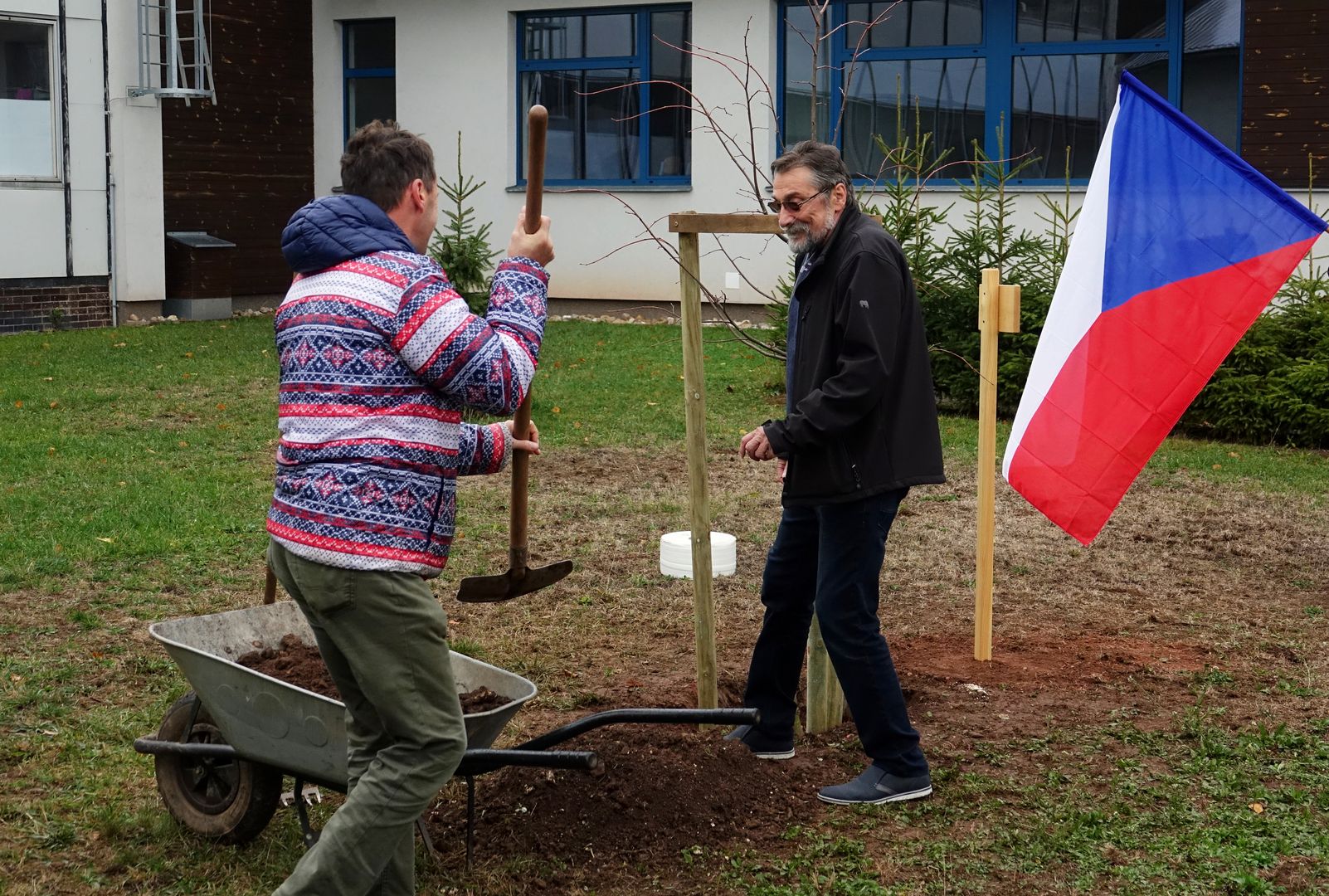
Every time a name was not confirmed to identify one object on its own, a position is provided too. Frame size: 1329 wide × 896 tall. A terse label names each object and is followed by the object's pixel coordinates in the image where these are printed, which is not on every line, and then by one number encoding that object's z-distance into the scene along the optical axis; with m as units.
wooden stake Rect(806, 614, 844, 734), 4.89
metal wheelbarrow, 3.54
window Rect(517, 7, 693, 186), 19.05
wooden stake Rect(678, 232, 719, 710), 4.52
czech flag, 4.97
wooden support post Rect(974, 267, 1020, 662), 5.48
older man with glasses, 4.05
